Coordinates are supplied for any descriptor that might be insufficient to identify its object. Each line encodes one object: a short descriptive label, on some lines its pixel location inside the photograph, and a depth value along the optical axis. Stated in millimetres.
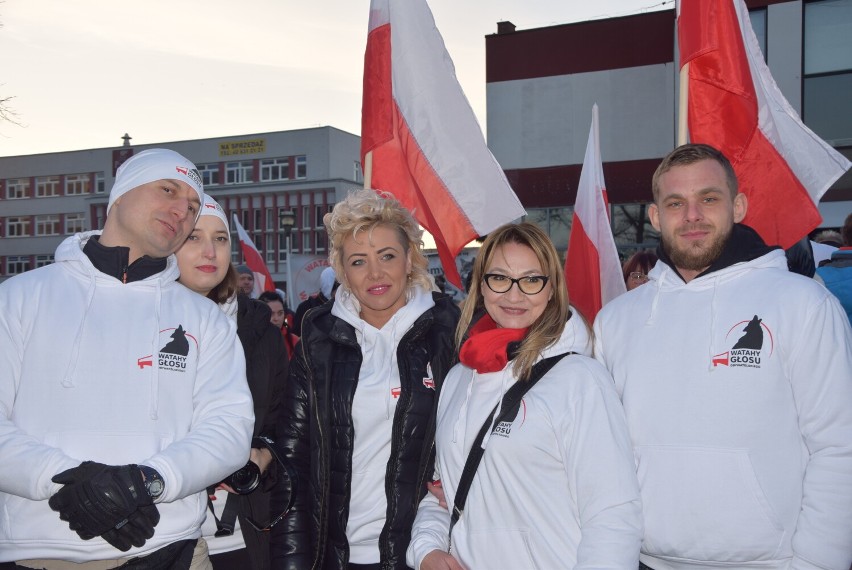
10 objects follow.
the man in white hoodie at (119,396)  2725
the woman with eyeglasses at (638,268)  7355
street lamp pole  22266
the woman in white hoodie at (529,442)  2711
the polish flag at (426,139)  5641
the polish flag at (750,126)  5023
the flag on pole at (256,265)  14312
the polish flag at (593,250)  6367
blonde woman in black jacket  3703
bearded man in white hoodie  2947
